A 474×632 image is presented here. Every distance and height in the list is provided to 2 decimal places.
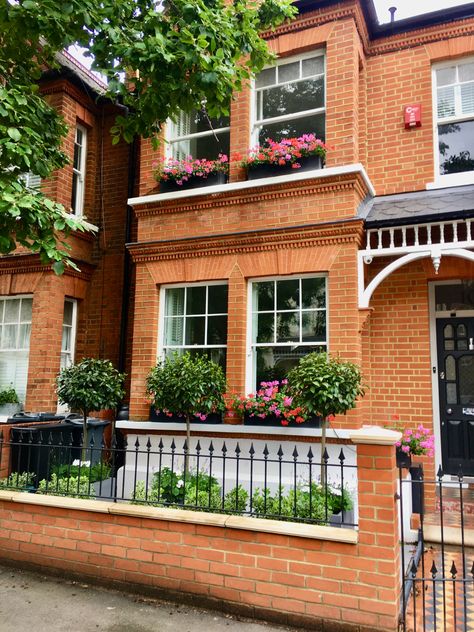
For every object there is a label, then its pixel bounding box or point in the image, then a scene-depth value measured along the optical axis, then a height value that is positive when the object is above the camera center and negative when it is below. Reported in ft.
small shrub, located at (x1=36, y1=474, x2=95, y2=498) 15.89 -3.30
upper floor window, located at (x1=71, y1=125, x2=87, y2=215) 30.68 +13.35
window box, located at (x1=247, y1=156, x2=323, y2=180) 22.20 +10.03
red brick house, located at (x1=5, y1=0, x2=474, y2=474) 21.39 +7.00
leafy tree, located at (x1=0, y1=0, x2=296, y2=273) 15.64 +10.72
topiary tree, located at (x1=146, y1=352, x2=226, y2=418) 19.25 +0.20
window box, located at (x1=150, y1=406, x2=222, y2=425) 22.14 -1.27
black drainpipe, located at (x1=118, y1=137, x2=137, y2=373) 28.73 +6.86
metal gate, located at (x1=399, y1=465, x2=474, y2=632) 12.28 -4.89
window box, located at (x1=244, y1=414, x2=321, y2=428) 20.57 -1.24
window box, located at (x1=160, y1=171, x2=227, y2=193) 24.04 +10.09
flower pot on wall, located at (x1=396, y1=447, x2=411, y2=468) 18.93 -2.46
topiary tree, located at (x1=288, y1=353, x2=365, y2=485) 16.52 +0.22
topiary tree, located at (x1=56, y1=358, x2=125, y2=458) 21.58 +0.07
